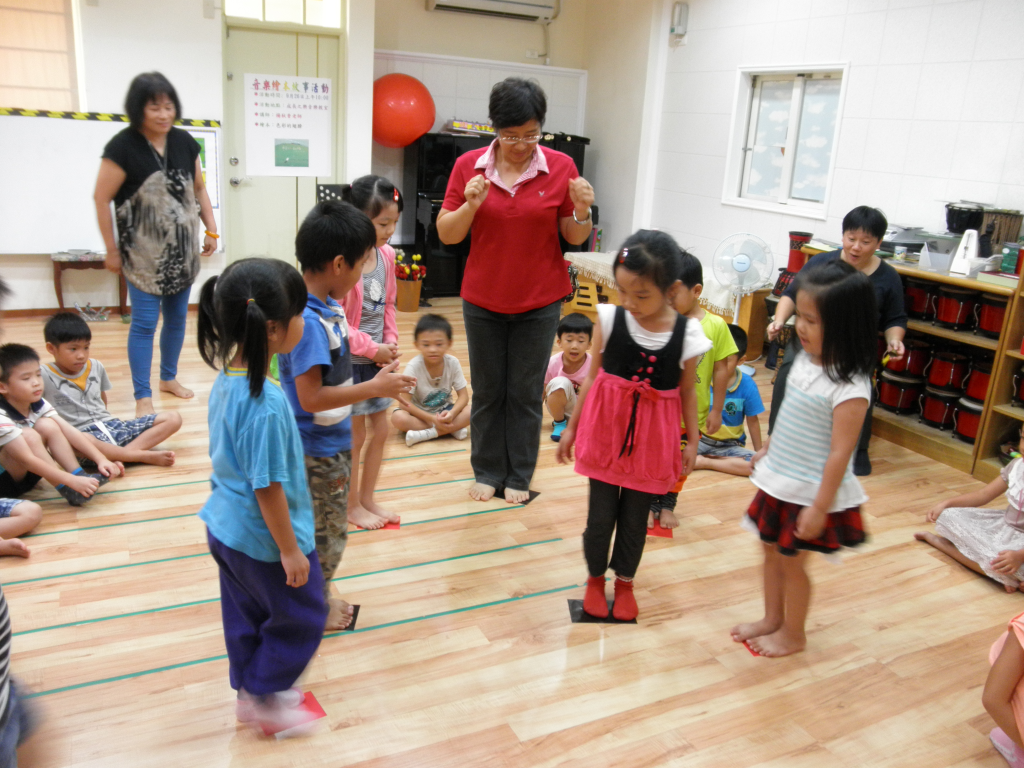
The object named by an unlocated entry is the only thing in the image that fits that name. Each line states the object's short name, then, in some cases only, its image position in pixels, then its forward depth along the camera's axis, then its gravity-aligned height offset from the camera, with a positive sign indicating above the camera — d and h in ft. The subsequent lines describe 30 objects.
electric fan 16.17 -1.36
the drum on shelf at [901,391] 13.65 -3.12
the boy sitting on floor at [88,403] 9.89 -3.16
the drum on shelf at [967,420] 12.28 -3.19
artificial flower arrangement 20.18 -2.40
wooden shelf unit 11.52 -2.78
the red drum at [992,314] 11.87 -1.50
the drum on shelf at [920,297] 13.07 -1.46
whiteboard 16.89 -0.67
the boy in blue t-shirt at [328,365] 5.91 -1.45
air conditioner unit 22.31 +4.75
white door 19.65 -0.17
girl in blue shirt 4.79 -2.02
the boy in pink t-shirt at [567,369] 12.43 -2.89
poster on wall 19.98 +1.02
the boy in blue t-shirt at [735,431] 11.25 -3.33
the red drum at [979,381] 12.28 -2.57
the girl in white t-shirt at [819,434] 6.14 -1.80
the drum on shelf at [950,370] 12.80 -2.53
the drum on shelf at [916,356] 13.34 -2.44
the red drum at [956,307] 12.47 -1.49
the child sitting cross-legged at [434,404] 11.93 -3.41
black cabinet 21.58 -0.33
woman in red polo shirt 8.45 -0.68
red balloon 20.80 +1.63
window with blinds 19.98 +2.37
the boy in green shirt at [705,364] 8.22 -1.92
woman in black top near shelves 10.79 -1.19
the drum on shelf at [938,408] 12.97 -3.20
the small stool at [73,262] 17.19 -2.32
